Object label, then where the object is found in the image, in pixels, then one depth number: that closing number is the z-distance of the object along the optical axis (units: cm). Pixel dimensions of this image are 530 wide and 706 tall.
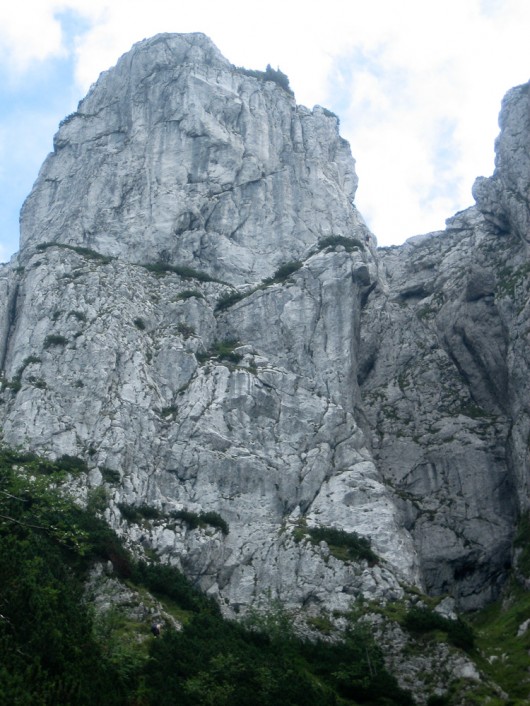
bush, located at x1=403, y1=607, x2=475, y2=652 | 4734
